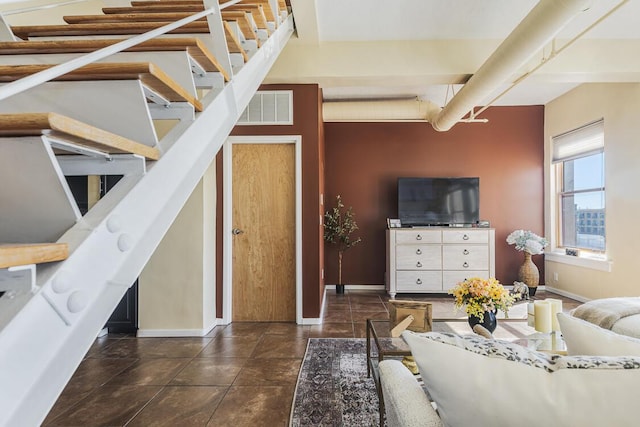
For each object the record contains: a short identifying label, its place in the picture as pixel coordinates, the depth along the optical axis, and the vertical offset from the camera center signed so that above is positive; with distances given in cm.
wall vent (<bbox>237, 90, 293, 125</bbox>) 396 +121
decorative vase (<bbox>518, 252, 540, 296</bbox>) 518 -93
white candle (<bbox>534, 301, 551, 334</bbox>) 219 -67
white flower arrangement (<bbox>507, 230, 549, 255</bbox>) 510 -43
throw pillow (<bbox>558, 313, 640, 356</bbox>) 92 -36
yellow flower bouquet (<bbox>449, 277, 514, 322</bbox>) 209 -52
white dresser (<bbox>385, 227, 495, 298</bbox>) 514 -65
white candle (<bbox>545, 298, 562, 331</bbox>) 221 -64
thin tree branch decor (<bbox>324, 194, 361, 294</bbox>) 552 -23
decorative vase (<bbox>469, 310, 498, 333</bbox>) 215 -67
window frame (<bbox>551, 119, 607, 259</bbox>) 453 +82
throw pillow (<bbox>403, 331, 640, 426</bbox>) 67 -36
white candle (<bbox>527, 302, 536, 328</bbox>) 226 -69
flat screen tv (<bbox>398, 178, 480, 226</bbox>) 542 +19
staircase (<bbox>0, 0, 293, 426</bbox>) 59 +11
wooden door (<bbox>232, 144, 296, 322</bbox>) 403 -23
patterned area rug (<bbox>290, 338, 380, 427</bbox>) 200 -119
